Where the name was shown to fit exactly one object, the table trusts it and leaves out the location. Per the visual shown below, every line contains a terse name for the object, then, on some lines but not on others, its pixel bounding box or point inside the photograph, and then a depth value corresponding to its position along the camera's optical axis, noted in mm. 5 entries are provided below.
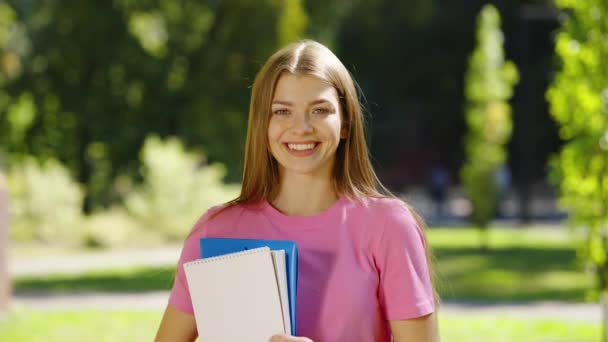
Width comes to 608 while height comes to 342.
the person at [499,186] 20927
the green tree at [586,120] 7281
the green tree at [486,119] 20812
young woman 2559
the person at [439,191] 30973
